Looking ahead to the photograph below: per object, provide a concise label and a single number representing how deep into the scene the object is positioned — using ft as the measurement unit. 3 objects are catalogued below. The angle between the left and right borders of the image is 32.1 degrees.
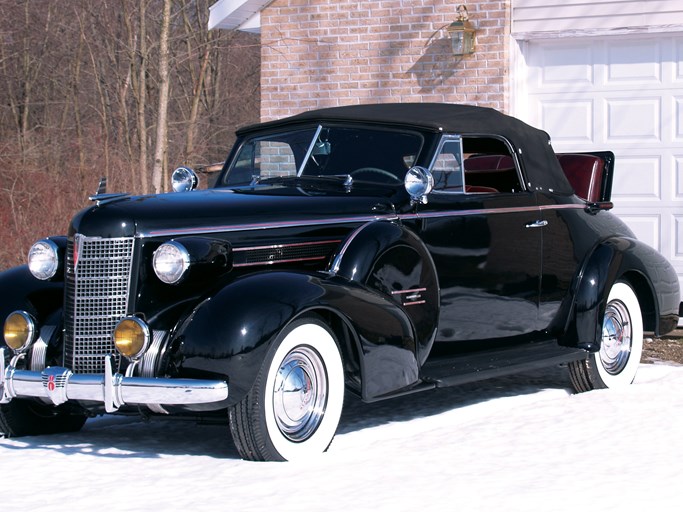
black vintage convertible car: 18.20
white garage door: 37.42
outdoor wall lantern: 40.04
